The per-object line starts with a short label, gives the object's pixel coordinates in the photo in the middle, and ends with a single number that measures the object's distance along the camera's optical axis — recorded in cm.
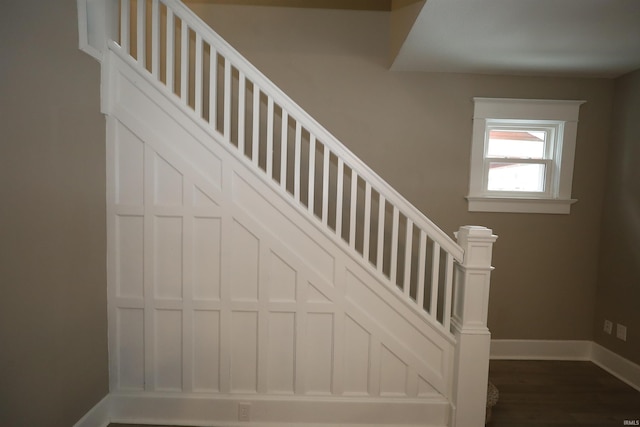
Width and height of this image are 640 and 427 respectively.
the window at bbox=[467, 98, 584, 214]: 309
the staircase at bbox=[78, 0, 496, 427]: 210
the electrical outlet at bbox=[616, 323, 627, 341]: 295
